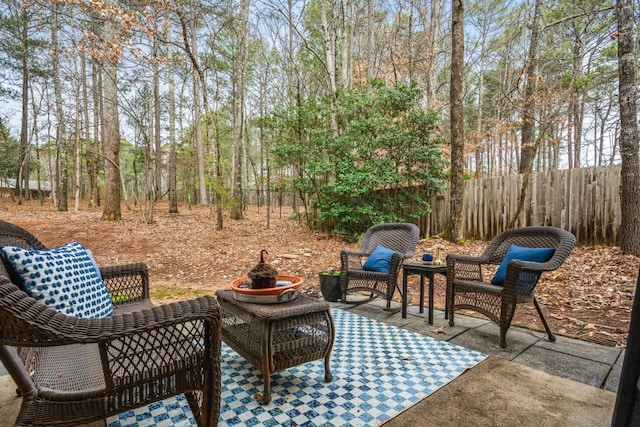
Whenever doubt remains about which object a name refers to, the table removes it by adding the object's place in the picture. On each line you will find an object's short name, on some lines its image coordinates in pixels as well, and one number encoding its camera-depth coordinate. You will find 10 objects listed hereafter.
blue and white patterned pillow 1.50
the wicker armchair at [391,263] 3.16
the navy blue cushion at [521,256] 2.65
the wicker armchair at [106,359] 1.07
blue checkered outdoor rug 1.65
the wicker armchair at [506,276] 2.43
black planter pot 3.62
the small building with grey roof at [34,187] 14.32
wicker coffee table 1.79
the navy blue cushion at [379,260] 3.31
